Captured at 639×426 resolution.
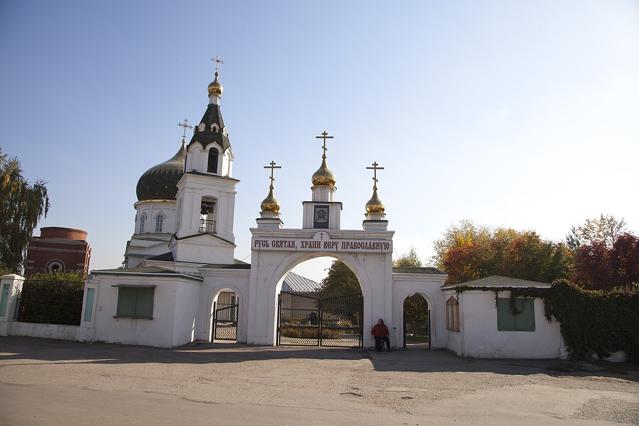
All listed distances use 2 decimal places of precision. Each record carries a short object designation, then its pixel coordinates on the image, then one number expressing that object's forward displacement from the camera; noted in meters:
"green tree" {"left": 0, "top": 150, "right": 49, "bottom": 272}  31.58
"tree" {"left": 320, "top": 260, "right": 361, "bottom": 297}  46.91
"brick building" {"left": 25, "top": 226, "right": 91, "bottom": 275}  41.03
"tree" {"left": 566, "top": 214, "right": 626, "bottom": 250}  36.66
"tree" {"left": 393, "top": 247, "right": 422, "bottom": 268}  49.14
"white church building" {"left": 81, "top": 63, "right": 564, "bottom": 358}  18.97
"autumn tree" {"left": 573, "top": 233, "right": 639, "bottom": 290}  27.09
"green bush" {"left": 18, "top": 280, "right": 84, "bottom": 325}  21.38
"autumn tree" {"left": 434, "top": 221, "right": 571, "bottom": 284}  31.62
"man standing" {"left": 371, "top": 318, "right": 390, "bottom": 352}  20.52
